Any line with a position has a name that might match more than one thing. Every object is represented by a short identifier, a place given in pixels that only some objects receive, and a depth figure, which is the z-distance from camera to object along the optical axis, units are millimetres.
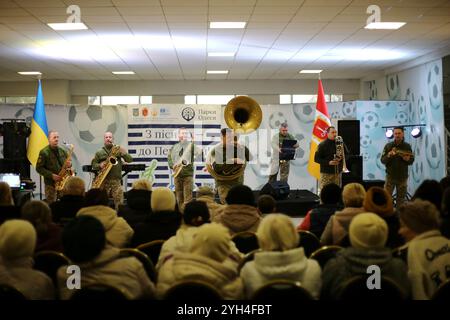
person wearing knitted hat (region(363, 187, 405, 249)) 3915
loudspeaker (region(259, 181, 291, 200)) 8555
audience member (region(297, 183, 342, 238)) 4461
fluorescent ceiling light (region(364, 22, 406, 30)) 8344
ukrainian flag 9344
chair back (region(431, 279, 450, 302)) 2723
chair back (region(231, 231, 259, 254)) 3949
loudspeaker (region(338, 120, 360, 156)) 12172
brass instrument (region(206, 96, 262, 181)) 8141
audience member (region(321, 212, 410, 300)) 2808
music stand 10023
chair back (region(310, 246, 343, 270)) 3410
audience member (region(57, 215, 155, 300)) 2709
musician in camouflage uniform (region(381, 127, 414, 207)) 8727
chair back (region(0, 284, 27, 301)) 2602
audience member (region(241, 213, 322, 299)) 2801
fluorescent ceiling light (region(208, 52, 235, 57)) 11180
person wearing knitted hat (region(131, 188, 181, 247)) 3969
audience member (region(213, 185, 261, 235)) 4254
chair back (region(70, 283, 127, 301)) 2613
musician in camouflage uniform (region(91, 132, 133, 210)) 8508
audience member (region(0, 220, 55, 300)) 2727
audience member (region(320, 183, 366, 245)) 3892
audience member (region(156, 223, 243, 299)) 2736
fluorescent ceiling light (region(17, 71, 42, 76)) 14109
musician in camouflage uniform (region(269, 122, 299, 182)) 10648
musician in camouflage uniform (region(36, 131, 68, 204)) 8023
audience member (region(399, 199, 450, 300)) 2953
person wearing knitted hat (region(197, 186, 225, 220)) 4866
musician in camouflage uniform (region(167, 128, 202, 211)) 9141
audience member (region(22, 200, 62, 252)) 3455
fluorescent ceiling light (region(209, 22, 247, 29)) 8203
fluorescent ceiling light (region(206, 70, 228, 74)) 14266
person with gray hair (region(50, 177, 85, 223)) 4727
